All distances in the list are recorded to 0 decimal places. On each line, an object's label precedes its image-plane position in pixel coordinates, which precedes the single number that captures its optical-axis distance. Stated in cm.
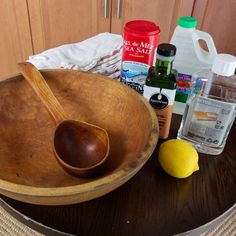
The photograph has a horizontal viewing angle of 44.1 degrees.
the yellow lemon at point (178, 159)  49
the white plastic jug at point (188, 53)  59
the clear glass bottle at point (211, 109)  53
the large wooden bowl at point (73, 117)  47
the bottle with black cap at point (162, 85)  50
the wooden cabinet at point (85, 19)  126
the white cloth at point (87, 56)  78
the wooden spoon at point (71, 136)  52
